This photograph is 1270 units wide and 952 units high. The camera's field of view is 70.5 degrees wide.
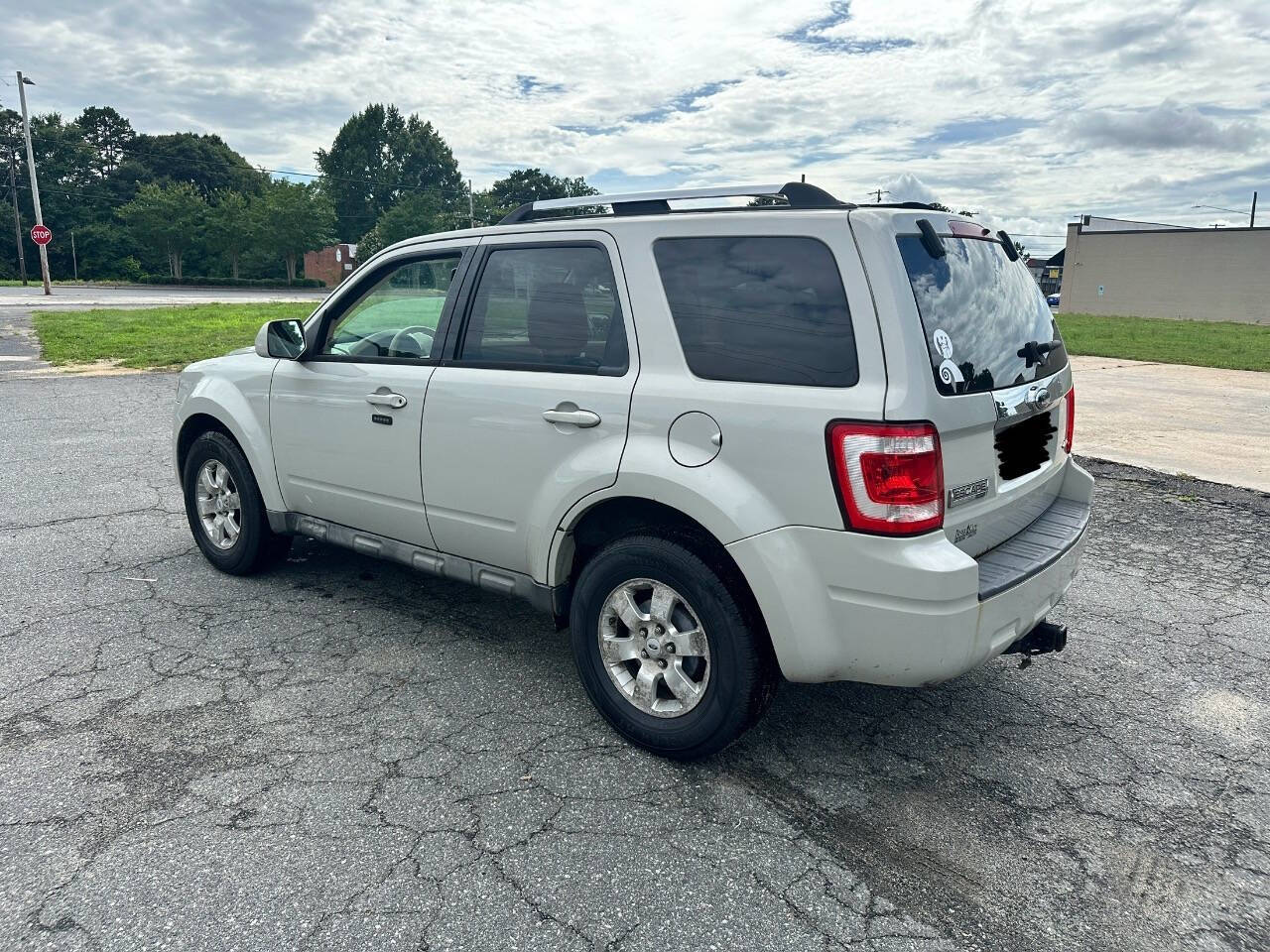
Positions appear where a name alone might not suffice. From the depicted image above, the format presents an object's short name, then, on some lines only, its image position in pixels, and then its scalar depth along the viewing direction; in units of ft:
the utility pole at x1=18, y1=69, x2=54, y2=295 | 118.11
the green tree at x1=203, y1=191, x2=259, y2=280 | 216.54
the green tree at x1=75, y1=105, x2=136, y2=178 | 299.17
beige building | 152.05
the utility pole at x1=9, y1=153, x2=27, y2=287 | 172.78
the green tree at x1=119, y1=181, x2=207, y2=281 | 207.41
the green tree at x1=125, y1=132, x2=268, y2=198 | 284.00
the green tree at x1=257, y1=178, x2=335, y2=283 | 219.20
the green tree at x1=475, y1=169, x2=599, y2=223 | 275.80
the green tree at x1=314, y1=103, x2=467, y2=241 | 350.02
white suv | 8.54
